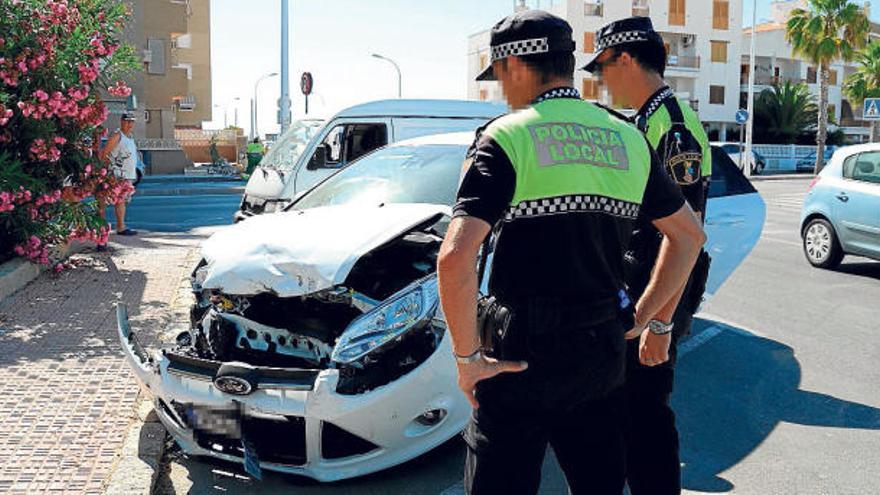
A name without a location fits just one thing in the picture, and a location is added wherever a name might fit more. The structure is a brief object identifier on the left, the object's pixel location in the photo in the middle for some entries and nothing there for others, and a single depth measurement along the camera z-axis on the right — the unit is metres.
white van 10.05
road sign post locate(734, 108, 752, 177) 36.83
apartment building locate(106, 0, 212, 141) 32.66
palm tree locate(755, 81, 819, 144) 53.38
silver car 10.04
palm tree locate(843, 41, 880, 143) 51.25
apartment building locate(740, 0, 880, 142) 65.12
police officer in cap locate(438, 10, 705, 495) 2.16
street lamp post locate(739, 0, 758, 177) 40.38
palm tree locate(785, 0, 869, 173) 42.31
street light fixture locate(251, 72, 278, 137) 71.06
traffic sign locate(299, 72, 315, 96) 25.53
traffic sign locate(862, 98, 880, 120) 24.20
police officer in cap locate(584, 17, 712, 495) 3.04
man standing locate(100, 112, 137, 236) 11.16
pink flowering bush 8.18
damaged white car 3.71
